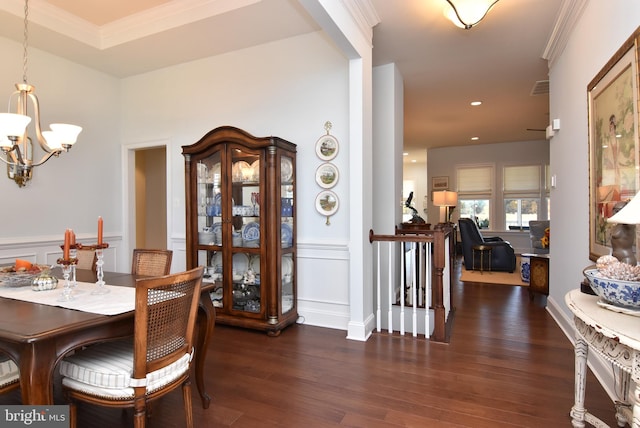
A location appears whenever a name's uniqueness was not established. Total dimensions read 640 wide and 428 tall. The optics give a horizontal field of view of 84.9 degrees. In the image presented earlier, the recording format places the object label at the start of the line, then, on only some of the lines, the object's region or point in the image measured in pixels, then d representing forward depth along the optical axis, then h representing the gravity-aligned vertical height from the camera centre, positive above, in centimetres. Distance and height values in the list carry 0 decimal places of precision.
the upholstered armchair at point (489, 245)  646 -66
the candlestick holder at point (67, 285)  178 -36
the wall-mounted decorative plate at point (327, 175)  347 +40
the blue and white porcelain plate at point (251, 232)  335 -16
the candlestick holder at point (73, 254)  186 -23
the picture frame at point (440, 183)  916 +82
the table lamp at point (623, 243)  157 -14
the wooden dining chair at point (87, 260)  289 -36
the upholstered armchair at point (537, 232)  661 -37
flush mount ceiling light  266 +158
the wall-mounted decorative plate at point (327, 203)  348 +12
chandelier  206 +54
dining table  130 -47
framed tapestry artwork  188 +45
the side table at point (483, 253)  646 -74
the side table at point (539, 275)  426 -77
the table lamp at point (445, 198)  722 +33
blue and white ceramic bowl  133 -31
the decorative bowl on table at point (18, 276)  204 -35
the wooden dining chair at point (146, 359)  144 -64
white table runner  162 -42
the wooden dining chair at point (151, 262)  253 -34
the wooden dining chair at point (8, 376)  154 -71
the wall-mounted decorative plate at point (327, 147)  346 +68
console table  115 -49
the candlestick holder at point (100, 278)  184 -36
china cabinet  324 -8
